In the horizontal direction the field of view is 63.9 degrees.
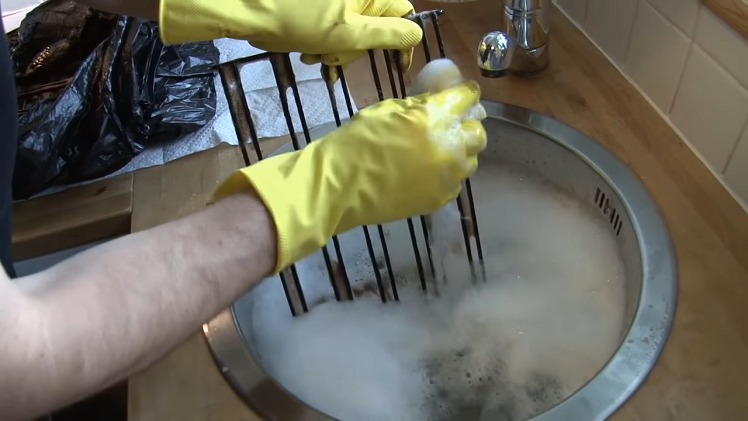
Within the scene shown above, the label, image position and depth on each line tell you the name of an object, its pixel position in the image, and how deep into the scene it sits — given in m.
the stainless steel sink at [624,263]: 0.63
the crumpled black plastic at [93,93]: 0.88
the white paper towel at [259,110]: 0.97
